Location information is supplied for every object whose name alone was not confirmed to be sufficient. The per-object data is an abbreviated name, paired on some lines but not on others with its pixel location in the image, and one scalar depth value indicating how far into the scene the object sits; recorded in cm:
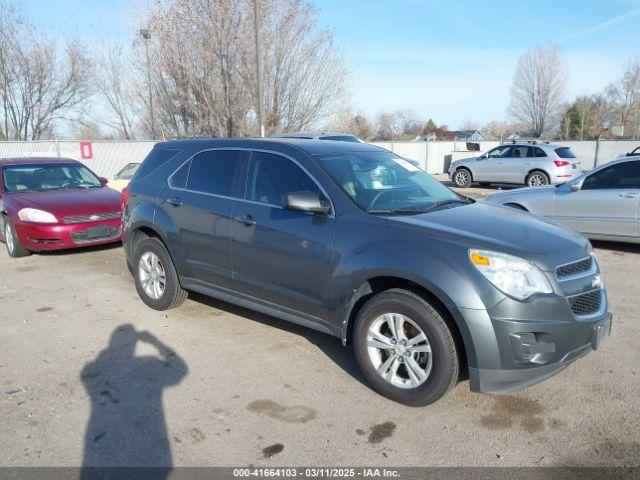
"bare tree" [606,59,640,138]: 6212
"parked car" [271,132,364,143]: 1241
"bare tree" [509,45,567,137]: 5566
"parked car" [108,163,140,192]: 1634
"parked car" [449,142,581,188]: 1666
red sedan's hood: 771
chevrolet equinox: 318
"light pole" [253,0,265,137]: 1693
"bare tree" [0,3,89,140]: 2652
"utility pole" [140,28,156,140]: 2155
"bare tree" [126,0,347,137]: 2112
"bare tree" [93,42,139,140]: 2909
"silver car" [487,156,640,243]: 768
